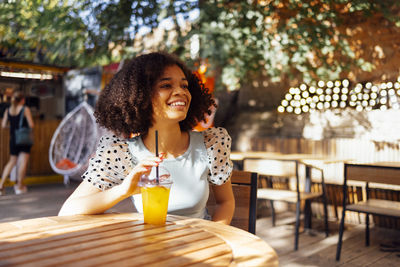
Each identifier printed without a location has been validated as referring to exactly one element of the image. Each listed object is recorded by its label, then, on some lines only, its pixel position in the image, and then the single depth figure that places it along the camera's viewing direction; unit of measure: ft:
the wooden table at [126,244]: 3.19
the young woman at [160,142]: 5.20
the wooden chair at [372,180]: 10.14
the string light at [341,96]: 16.55
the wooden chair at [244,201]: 5.89
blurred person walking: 20.79
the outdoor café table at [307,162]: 14.11
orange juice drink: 4.22
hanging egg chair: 23.71
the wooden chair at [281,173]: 12.61
